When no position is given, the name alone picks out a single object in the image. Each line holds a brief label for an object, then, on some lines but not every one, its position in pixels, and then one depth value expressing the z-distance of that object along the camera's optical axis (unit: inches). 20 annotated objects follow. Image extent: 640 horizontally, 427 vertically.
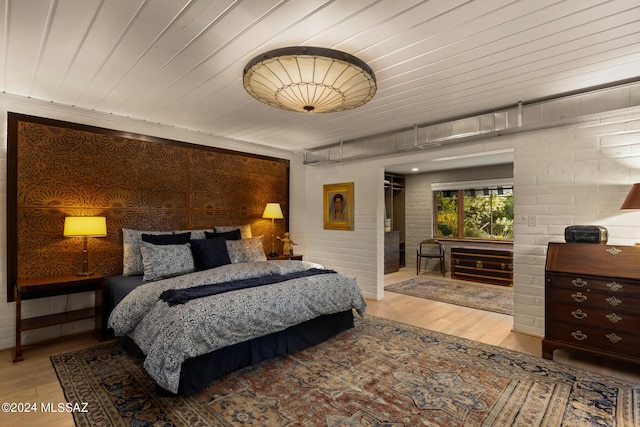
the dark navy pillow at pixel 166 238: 143.6
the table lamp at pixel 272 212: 199.0
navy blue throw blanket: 95.7
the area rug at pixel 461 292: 180.4
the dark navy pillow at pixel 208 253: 141.3
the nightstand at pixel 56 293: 110.8
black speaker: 112.9
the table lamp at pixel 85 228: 125.0
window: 258.2
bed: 86.7
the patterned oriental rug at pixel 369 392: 78.9
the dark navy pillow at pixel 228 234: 163.8
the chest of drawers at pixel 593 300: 98.9
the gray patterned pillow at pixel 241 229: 172.0
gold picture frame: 206.1
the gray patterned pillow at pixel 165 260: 127.4
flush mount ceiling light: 79.8
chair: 269.9
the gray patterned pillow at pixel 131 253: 136.3
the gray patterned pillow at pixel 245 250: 156.5
